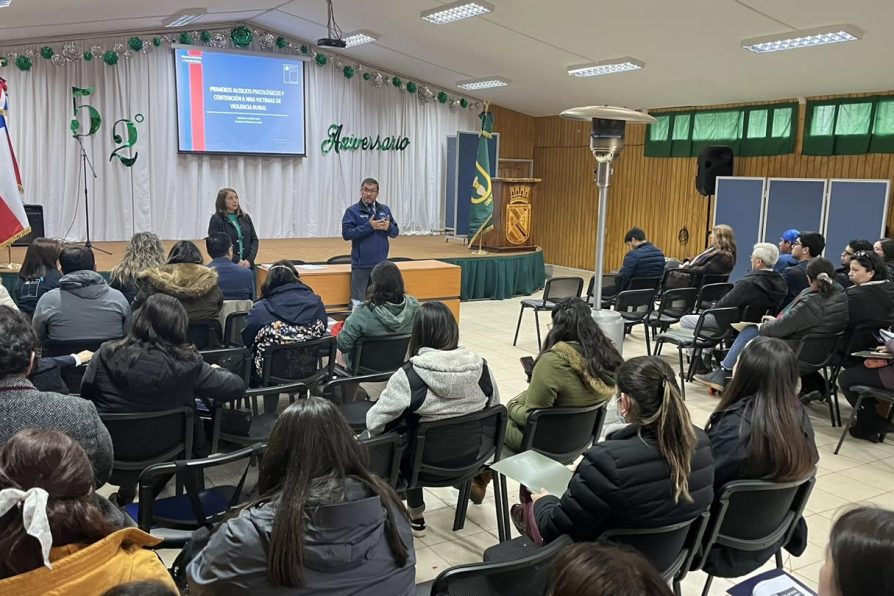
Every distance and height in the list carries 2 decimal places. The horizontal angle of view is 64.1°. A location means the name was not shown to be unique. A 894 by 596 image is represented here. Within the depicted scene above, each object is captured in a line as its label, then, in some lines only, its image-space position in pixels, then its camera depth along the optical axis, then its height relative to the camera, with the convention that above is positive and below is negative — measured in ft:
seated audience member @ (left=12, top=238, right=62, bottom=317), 14.84 -1.88
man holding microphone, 21.48 -1.22
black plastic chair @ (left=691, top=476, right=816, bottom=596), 7.70 -3.48
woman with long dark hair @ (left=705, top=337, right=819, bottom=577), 7.80 -2.54
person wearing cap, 20.92 -1.53
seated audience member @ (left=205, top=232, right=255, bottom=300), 16.02 -1.86
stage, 32.00 -2.95
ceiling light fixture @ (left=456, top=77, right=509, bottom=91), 37.81 +6.01
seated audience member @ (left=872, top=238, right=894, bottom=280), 20.13 -1.21
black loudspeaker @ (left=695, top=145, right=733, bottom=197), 34.35 +1.75
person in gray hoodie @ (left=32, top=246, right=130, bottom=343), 12.21 -2.17
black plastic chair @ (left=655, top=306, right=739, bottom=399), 18.39 -3.43
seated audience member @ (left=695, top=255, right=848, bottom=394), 15.49 -2.31
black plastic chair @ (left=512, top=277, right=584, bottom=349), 23.03 -3.08
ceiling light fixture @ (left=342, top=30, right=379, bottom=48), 32.55 +7.17
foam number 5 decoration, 31.63 +2.96
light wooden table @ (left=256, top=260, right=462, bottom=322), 21.34 -2.72
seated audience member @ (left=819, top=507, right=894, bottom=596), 3.60 -1.79
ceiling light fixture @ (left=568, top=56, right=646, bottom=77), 29.58 +5.65
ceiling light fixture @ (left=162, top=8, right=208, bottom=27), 29.43 +7.13
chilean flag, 16.88 -0.40
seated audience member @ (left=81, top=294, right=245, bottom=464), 9.61 -2.40
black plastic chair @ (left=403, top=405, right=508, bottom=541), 9.40 -3.41
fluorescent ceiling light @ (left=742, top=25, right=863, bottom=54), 21.86 +5.32
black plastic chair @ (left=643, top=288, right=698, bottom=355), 21.30 -3.24
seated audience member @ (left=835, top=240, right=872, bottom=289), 18.75 -1.26
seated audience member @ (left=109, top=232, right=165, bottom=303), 15.55 -1.63
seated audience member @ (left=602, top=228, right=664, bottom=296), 23.54 -2.04
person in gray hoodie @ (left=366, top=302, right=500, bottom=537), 9.40 -2.48
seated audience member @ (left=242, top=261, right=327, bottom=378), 13.41 -2.35
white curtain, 32.07 +1.30
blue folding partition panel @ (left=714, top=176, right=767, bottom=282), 33.09 -0.33
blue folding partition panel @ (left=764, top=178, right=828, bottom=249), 30.68 -0.07
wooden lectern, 33.42 -0.78
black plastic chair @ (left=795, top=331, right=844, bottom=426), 15.47 -3.21
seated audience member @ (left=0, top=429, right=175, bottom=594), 4.54 -2.32
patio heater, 14.40 +1.11
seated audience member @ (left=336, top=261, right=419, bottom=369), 13.94 -2.33
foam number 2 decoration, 33.55 +2.18
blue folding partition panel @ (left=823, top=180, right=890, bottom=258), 28.59 -0.26
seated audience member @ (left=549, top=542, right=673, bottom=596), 3.60 -1.91
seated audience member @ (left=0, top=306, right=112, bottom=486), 7.40 -2.31
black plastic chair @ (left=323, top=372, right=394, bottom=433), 11.25 -3.61
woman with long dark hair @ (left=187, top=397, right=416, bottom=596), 5.29 -2.53
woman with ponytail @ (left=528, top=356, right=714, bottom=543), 6.72 -2.56
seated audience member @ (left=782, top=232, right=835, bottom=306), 19.34 -1.52
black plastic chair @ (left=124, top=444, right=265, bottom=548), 7.67 -3.67
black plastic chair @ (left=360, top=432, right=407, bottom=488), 8.70 -3.24
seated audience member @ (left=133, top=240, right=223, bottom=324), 13.84 -1.85
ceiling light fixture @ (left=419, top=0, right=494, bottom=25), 25.39 +6.72
